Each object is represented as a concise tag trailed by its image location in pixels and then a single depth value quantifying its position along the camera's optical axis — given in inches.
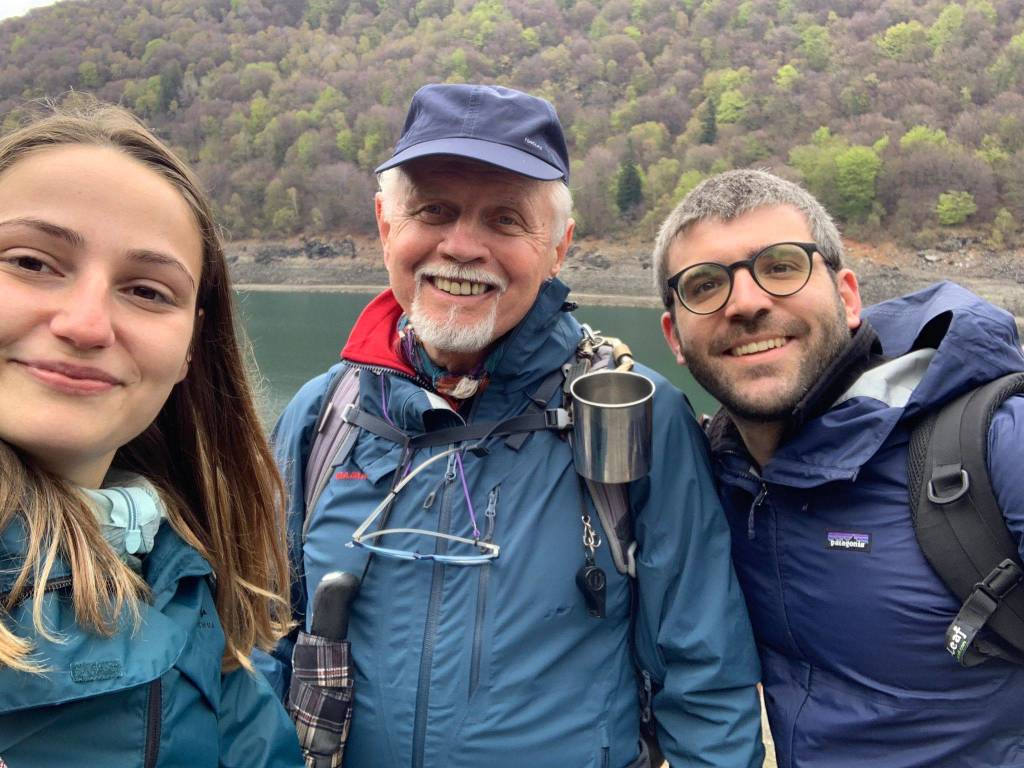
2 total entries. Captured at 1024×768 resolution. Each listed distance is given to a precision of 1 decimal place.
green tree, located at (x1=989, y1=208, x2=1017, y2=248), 1849.2
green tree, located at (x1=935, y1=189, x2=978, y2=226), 1975.9
